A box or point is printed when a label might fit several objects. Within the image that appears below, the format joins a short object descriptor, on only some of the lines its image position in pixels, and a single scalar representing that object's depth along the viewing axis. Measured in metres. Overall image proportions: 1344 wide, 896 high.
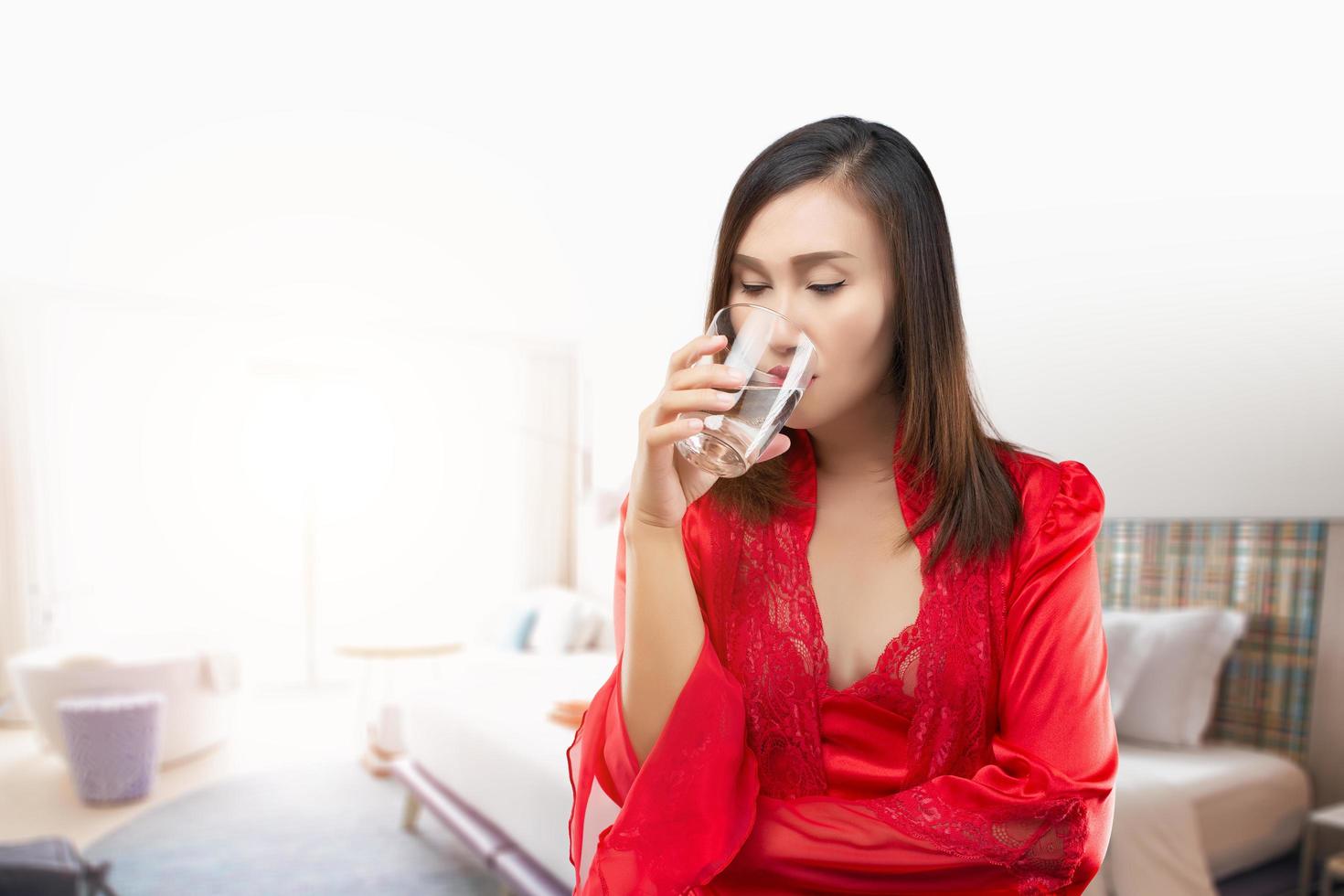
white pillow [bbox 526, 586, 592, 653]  4.81
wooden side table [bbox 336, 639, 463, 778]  4.04
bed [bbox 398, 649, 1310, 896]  1.47
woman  0.79
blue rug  2.90
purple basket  3.55
